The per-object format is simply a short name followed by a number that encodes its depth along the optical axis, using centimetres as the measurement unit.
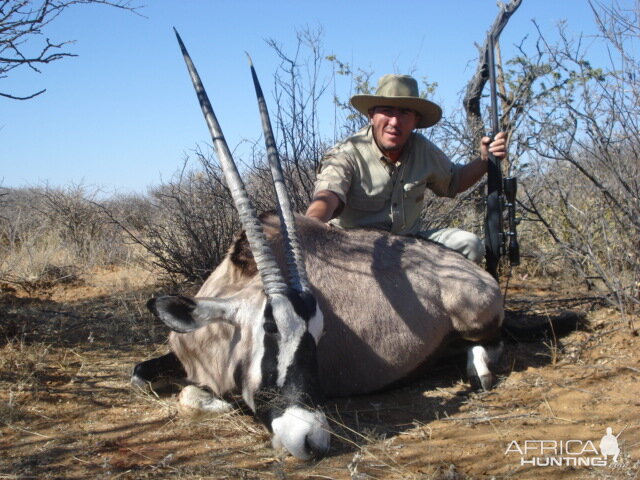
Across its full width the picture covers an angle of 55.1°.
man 430
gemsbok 257
